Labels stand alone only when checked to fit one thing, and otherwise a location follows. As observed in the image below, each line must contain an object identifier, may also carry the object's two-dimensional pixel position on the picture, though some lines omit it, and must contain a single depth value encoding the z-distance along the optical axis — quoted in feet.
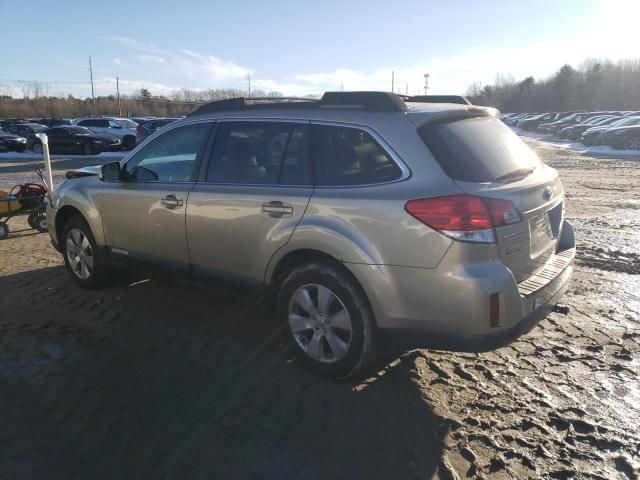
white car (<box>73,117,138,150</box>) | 86.28
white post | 25.82
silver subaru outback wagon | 9.66
